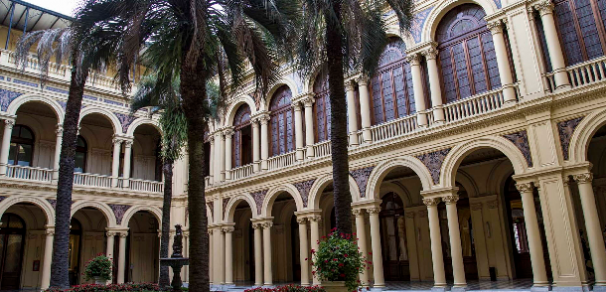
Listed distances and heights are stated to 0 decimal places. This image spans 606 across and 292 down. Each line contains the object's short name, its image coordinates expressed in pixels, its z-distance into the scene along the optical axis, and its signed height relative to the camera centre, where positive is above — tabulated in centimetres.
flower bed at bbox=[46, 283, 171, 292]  1391 -31
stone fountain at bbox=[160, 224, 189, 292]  1225 +34
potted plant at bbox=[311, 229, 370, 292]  1030 +8
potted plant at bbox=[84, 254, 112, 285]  1845 +27
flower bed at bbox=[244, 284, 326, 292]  1055 -43
